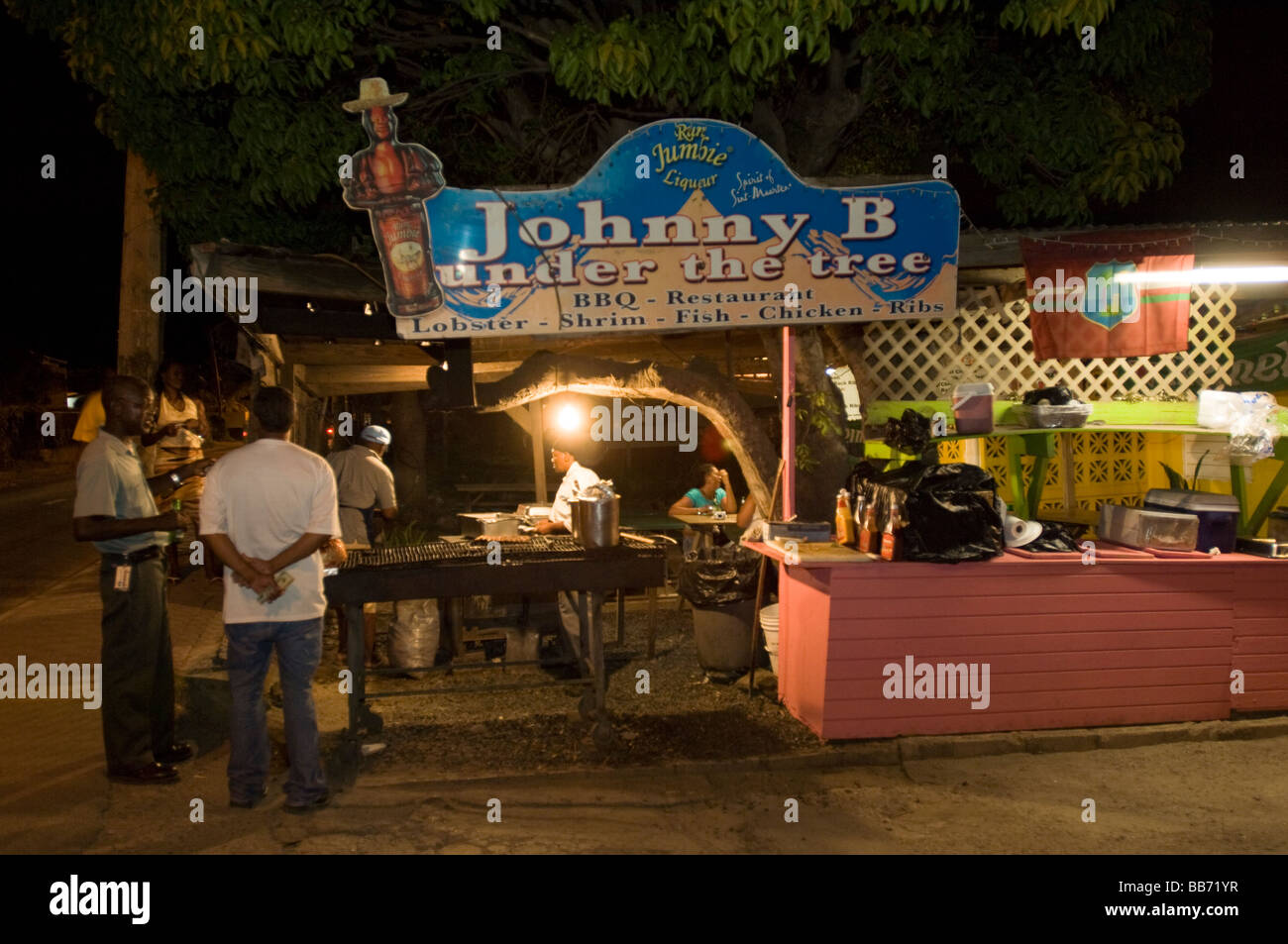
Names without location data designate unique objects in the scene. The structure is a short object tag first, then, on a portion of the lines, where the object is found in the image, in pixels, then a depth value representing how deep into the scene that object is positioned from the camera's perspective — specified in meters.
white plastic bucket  7.13
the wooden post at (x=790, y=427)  7.05
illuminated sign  6.05
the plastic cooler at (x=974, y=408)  6.49
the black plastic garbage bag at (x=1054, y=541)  6.19
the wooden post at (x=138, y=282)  8.78
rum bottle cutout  5.86
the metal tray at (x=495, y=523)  8.89
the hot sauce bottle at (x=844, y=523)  6.47
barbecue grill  5.59
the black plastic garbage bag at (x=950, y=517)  5.84
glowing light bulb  11.98
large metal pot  6.07
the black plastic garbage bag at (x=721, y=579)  7.34
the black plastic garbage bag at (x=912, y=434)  6.20
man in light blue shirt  4.92
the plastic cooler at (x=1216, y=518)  6.29
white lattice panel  7.46
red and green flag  6.79
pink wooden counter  5.85
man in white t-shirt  4.66
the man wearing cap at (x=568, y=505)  7.79
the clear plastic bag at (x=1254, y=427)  6.51
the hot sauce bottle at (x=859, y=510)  6.30
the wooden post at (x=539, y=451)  12.07
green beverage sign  11.16
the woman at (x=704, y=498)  10.24
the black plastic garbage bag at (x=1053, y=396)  6.38
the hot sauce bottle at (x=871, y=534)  6.11
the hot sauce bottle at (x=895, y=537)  5.83
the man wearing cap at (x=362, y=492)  8.00
